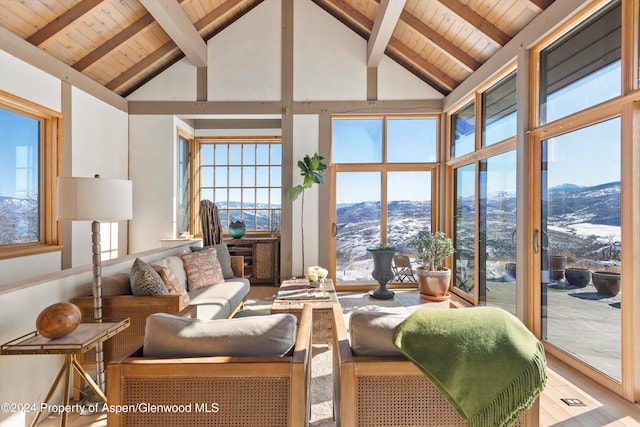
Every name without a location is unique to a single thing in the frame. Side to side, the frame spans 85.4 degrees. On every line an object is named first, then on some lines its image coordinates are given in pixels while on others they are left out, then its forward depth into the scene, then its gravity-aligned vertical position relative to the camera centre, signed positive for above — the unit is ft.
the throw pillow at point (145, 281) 8.70 -1.69
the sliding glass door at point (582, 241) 8.45 -0.74
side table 5.90 -2.26
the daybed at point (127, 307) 8.30 -2.27
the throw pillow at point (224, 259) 14.24 -1.82
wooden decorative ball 6.04 -1.87
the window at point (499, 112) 13.11 +4.16
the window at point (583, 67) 8.52 +4.07
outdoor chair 18.12 -3.02
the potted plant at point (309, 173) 18.07 +2.19
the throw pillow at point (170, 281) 9.76 -1.90
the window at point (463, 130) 16.29 +4.20
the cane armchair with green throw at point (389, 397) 4.70 -2.49
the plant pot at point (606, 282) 8.32 -1.68
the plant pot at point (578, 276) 9.16 -1.69
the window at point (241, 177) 22.35 +2.46
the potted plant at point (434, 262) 16.79 -2.34
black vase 16.99 -2.68
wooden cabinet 20.06 -2.43
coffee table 10.59 -2.83
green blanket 4.35 -1.93
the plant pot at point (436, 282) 16.78 -3.26
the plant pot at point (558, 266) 10.11 -1.55
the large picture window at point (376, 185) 19.25 +1.66
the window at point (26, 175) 11.76 +1.45
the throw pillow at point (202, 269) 12.17 -1.96
